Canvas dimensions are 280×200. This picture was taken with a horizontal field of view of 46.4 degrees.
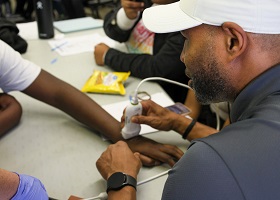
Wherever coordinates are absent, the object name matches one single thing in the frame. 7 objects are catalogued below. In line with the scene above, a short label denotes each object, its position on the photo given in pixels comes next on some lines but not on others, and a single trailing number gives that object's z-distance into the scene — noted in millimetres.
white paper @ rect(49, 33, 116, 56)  1774
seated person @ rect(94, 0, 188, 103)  1424
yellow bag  1356
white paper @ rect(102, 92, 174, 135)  1216
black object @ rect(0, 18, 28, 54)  1606
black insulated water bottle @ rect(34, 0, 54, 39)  1835
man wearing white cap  530
